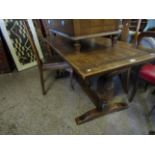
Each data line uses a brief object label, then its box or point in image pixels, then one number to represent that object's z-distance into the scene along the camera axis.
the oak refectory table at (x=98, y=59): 0.96
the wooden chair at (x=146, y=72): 1.36
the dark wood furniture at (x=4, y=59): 2.50
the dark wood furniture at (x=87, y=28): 1.16
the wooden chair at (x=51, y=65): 1.78
